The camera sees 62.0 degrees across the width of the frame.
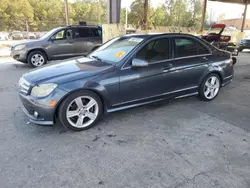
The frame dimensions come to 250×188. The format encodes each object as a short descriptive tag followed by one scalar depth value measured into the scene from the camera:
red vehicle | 8.76
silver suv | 7.93
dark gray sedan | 3.03
